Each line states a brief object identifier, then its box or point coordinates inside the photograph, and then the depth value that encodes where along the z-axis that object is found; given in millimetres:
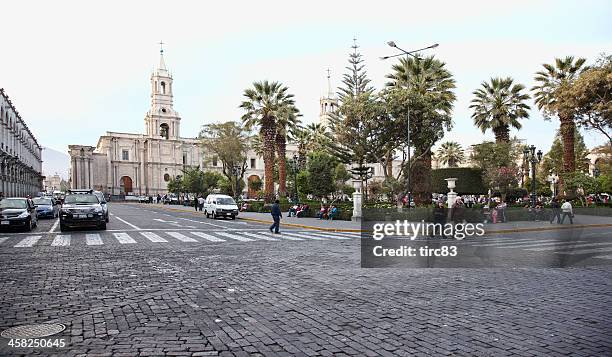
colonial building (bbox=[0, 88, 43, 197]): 50688
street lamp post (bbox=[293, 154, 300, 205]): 39144
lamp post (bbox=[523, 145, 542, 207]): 28750
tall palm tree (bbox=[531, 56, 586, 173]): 33812
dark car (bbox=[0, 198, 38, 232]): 19000
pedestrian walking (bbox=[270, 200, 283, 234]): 19688
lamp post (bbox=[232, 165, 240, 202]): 51803
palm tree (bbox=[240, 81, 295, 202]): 42906
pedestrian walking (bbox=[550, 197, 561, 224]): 26031
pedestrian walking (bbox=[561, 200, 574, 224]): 25422
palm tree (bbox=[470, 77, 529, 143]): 38688
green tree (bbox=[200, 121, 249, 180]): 53156
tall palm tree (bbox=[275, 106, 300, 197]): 42853
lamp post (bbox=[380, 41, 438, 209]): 23461
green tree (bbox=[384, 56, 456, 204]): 33219
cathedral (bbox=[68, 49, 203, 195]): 97875
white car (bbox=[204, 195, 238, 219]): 31188
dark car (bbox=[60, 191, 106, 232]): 19125
